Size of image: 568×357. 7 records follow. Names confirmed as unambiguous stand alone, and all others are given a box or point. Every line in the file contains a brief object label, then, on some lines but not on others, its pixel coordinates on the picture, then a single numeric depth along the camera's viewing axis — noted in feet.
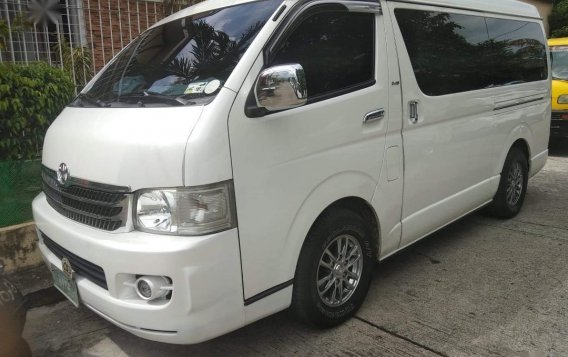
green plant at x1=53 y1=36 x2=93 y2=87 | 21.39
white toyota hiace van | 7.68
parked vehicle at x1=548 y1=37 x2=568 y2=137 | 28.07
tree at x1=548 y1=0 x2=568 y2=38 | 64.23
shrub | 14.43
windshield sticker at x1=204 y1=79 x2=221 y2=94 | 8.25
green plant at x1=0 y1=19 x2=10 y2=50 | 14.48
